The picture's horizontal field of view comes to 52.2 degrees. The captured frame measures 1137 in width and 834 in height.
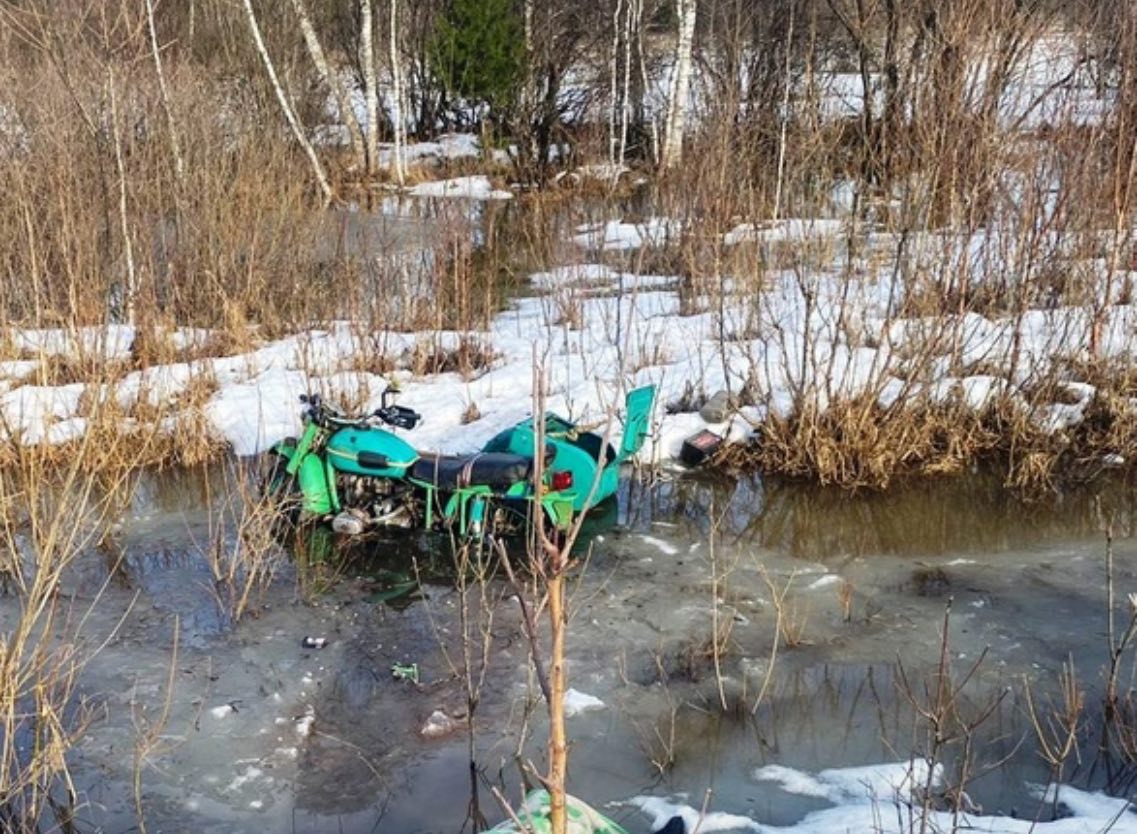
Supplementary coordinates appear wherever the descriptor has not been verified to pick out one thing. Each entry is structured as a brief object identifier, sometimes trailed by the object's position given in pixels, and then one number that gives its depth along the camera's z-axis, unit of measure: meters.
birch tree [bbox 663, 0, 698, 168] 17.08
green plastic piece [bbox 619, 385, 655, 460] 6.42
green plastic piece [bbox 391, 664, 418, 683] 4.81
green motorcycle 5.79
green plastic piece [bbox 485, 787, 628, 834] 2.74
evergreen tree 20.36
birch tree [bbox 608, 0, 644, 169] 18.44
